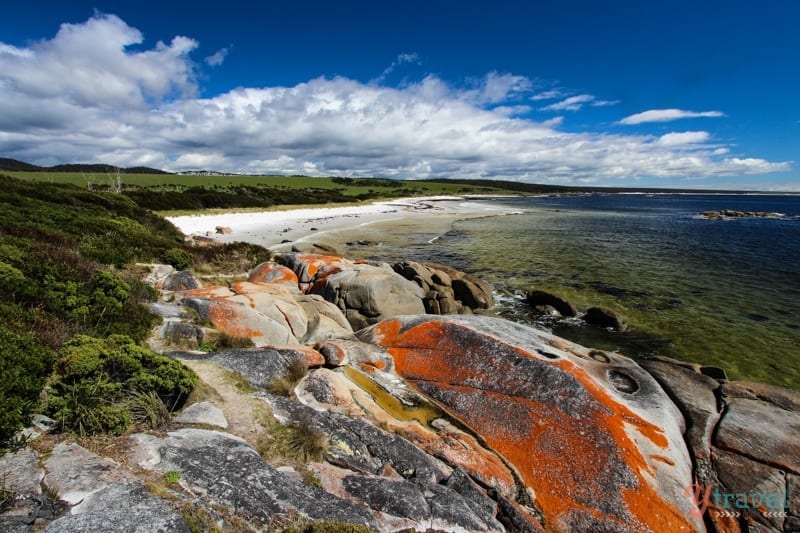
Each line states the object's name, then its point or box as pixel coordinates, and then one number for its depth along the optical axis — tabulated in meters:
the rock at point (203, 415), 5.90
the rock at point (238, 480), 4.33
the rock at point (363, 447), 6.10
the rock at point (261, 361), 7.88
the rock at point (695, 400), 7.31
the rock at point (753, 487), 6.20
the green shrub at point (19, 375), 4.55
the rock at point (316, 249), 31.19
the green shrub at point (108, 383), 5.11
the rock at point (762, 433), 6.96
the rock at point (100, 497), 3.52
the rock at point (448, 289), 19.14
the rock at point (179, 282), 14.25
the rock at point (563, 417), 6.22
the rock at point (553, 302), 19.59
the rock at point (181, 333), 9.23
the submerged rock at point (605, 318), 17.75
